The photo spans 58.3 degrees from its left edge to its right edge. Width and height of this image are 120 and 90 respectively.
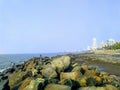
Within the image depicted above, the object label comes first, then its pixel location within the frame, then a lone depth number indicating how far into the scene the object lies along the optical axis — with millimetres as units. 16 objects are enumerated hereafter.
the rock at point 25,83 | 6304
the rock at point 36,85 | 5649
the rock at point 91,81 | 6137
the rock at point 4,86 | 6646
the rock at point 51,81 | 6071
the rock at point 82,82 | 6147
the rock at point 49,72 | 7414
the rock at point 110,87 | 6007
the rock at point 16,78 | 7083
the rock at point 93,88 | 5721
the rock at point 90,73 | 7727
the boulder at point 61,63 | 7715
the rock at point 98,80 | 6339
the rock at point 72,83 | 5927
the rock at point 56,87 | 5480
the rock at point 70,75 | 7018
